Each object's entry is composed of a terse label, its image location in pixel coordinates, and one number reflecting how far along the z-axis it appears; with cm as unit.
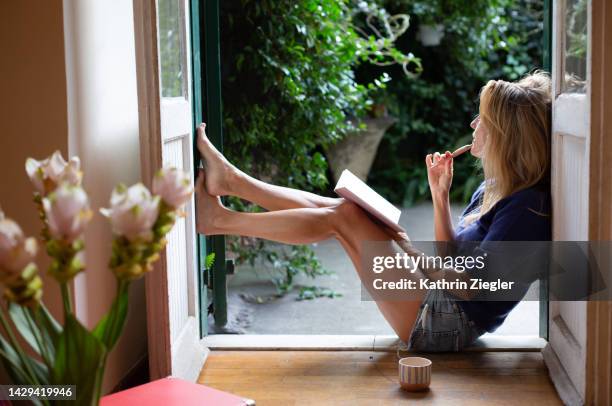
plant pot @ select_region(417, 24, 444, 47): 658
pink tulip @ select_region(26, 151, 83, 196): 139
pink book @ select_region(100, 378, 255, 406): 186
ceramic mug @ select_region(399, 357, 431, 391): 244
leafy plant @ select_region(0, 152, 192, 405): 120
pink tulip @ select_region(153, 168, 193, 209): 130
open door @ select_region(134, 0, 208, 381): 223
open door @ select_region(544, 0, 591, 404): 221
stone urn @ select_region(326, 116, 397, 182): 631
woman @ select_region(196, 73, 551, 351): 263
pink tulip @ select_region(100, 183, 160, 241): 121
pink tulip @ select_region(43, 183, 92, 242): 120
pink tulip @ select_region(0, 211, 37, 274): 119
